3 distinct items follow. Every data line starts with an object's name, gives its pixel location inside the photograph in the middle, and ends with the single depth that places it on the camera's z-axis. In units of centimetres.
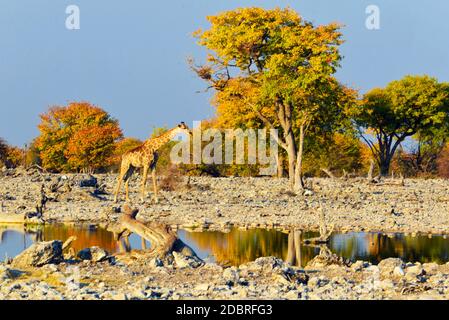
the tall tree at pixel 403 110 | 6366
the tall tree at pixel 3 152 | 6189
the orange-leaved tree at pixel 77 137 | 6638
